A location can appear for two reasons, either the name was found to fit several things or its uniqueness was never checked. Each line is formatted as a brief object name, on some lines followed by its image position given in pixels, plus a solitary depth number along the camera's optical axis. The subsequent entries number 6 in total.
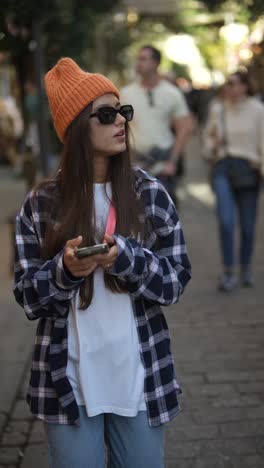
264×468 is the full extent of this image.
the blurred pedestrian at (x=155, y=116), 10.12
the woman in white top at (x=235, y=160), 10.18
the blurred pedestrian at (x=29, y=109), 19.27
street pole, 12.63
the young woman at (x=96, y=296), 3.57
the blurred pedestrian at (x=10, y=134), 27.77
